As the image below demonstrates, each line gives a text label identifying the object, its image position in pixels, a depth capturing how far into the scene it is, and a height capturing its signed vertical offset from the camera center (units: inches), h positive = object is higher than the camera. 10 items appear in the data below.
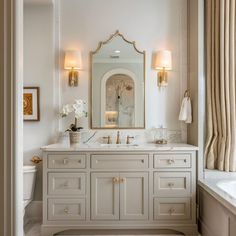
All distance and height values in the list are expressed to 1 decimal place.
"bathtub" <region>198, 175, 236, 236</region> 78.8 -31.8
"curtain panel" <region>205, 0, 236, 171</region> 104.6 +12.1
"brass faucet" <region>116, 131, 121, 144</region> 122.9 -12.0
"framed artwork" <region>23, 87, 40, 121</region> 123.4 +4.4
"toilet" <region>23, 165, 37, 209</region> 113.9 -31.0
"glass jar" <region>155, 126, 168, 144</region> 125.4 -9.7
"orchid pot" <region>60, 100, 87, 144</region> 115.3 +0.2
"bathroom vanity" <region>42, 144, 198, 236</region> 105.6 -30.5
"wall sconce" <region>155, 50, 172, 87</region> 121.6 +23.1
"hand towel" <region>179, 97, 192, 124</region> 118.0 +1.3
